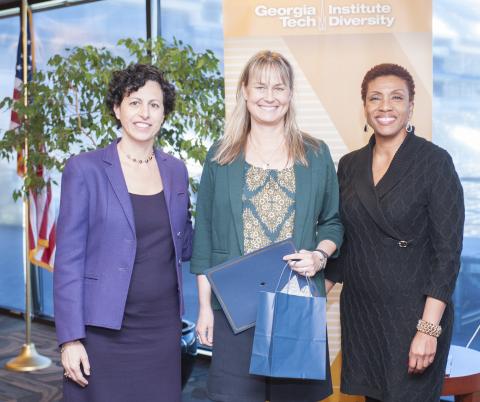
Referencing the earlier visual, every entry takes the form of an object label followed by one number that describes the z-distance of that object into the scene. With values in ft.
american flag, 17.71
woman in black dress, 7.66
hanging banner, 10.90
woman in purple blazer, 7.47
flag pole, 16.72
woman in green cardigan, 7.39
